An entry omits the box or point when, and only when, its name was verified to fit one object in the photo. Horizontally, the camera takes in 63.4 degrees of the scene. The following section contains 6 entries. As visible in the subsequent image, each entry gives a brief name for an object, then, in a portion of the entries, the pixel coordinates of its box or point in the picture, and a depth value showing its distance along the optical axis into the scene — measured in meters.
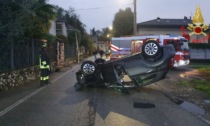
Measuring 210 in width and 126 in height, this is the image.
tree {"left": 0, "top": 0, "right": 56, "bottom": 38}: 6.39
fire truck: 13.19
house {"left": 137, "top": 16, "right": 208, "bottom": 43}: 28.47
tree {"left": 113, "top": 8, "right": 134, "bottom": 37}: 35.67
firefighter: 7.38
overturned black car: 6.06
